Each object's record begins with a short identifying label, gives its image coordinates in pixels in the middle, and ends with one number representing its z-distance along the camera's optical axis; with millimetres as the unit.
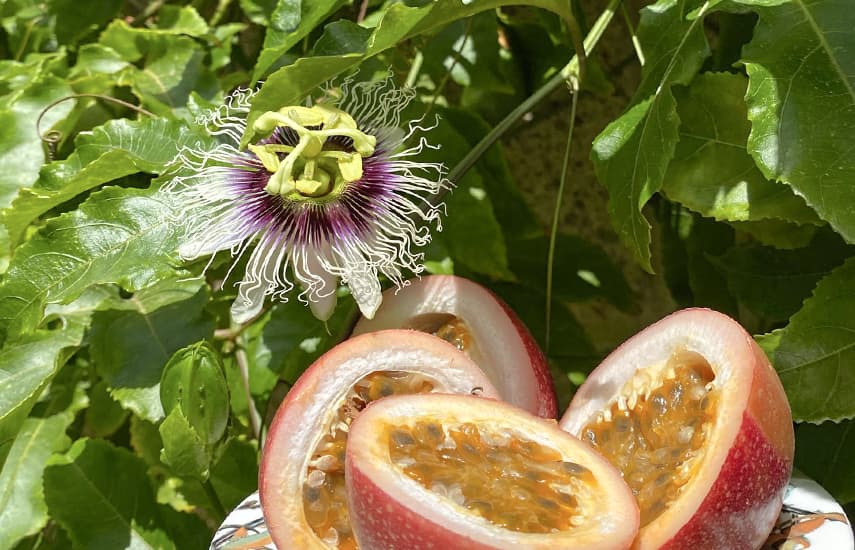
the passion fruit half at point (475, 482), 463
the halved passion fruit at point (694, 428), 486
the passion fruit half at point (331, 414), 553
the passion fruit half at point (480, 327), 609
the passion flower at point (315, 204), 651
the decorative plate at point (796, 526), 512
